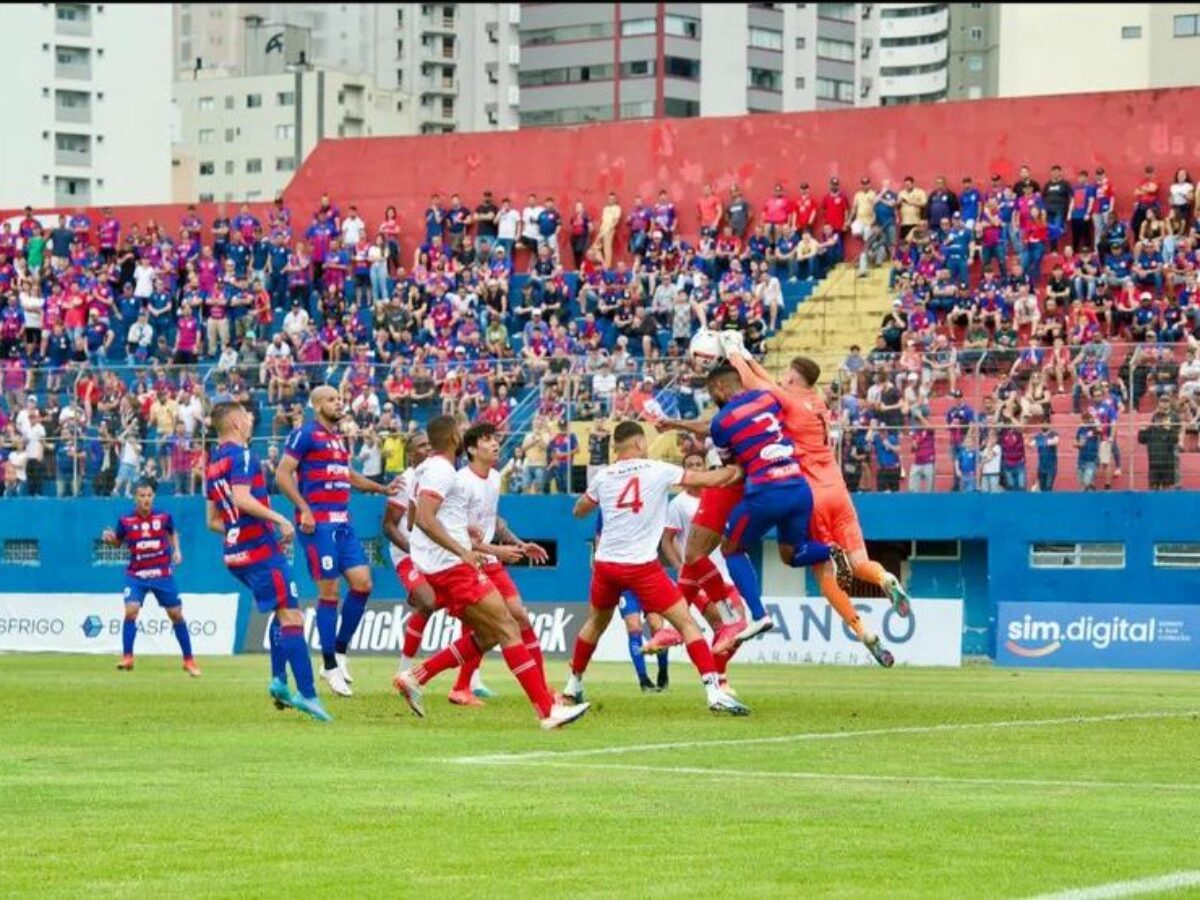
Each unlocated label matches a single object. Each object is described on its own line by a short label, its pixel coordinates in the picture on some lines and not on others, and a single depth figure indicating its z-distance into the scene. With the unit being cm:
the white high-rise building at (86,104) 13350
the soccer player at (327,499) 2267
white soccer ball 2194
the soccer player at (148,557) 3244
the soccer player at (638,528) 2034
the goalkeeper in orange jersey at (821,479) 2180
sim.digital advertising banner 3641
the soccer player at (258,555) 2067
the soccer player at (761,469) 2134
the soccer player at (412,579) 2456
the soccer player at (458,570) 1894
